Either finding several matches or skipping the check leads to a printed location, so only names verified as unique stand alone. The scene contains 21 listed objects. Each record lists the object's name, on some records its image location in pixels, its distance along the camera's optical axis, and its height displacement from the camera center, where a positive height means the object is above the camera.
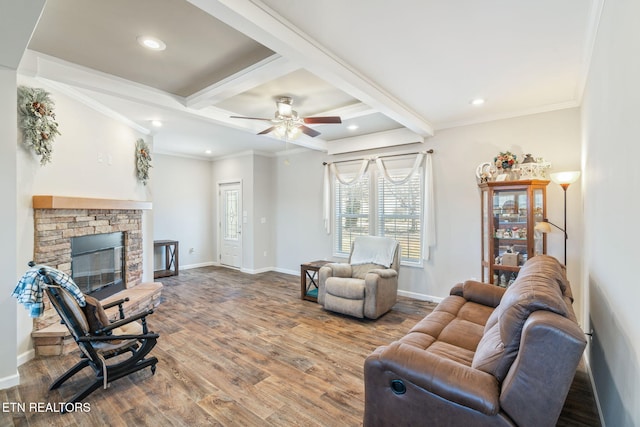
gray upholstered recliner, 3.76 -0.95
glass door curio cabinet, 3.54 -0.20
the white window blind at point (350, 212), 5.43 -0.03
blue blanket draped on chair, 2.06 -0.53
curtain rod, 4.54 +0.92
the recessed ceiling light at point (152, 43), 2.42 +1.42
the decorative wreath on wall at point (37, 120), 2.71 +0.89
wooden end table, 4.61 -1.16
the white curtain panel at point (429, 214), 4.50 -0.07
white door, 6.94 -0.31
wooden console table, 6.11 -0.99
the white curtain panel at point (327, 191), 5.73 +0.38
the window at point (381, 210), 4.82 +0.00
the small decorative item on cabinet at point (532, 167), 3.52 +0.50
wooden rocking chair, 2.17 -1.06
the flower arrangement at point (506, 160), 3.60 +0.60
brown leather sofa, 1.22 -0.80
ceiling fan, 3.64 +1.12
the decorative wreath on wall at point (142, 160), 4.55 +0.82
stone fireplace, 2.92 -0.23
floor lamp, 3.22 +0.28
